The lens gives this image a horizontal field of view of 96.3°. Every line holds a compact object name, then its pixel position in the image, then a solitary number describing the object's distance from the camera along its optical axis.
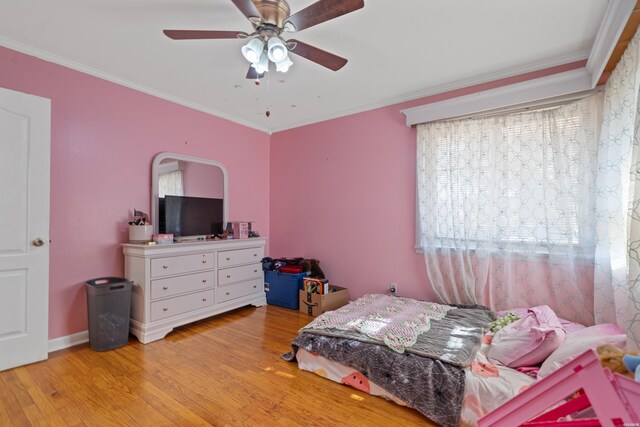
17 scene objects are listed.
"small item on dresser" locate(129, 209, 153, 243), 2.86
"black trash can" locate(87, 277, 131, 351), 2.49
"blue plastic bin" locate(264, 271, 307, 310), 3.69
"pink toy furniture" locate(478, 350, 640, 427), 0.68
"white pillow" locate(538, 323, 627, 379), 1.52
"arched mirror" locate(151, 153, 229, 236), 3.20
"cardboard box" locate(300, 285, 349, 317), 3.39
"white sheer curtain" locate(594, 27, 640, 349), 1.46
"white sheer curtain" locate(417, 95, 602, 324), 2.39
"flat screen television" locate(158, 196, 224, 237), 3.24
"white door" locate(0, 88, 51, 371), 2.19
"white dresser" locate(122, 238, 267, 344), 2.73
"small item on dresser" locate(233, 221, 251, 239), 3.77
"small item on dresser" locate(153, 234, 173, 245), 2.97
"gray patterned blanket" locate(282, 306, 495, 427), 1.69
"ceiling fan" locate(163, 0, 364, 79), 1.52
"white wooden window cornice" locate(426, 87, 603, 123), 2.36
